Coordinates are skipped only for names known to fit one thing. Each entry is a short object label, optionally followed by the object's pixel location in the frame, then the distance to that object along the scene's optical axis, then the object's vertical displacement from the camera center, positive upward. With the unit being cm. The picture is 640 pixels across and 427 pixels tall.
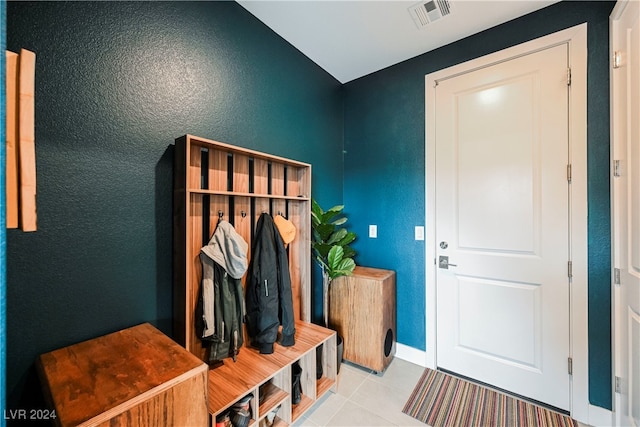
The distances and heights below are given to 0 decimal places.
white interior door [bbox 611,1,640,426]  126 +4
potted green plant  199 -28
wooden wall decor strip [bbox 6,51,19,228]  47 +14
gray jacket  137 -25
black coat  153 -51
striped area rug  157 -132
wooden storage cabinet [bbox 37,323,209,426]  75 -57
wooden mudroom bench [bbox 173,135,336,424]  128 -15
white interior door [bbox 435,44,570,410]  167 -9
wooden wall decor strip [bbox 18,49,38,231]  48 +14
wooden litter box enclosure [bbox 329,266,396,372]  201 -86
